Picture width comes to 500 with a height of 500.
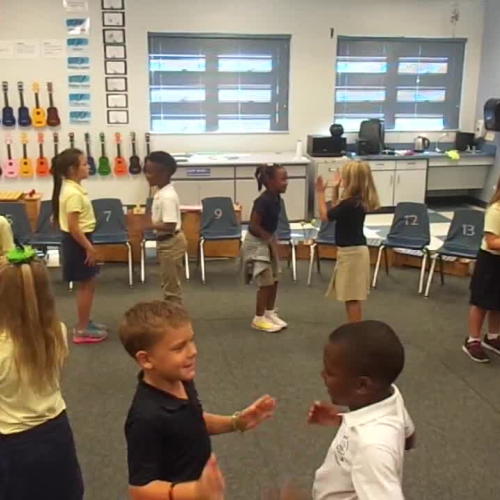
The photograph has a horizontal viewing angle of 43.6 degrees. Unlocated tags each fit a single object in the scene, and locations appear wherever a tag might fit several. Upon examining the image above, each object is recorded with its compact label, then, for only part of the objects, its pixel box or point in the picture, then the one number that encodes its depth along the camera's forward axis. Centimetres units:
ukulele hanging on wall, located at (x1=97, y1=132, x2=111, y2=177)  758
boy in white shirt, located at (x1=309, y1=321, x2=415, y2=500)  120
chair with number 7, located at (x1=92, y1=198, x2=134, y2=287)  552
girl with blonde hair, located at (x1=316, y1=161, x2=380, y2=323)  367
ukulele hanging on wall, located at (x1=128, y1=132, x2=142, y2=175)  764
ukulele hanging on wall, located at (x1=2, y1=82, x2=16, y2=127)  723
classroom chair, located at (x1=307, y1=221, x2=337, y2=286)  554
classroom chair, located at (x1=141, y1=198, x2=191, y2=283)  549
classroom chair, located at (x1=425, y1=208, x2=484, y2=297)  510
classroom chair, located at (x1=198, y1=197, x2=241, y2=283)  568
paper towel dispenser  763
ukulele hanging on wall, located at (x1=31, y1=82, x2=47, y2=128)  734
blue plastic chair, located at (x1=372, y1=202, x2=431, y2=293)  539
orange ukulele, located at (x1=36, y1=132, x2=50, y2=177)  748
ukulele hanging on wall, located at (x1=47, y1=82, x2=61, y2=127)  735
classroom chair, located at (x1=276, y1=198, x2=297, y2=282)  557
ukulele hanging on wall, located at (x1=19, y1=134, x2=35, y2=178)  745
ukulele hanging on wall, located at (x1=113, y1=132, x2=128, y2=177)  762
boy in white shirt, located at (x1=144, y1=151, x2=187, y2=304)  395
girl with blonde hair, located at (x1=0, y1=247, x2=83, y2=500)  167
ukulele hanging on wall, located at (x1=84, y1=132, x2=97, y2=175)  754
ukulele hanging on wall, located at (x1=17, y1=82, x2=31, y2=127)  728
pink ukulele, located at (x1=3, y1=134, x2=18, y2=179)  742
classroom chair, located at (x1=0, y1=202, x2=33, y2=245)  549
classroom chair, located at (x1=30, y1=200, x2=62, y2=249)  543
